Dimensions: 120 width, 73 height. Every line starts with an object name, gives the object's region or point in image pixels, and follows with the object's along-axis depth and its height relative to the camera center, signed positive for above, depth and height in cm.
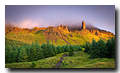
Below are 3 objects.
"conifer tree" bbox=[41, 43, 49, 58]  3163 -746
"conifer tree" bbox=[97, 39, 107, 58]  1919 -424
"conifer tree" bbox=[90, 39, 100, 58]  2098 -503
